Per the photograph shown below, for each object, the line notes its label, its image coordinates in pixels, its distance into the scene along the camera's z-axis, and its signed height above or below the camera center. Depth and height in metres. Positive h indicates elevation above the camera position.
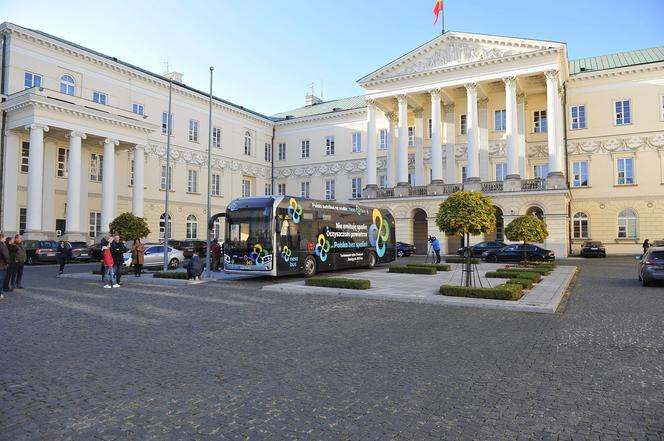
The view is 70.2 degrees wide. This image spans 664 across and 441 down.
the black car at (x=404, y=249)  41.19 -0.81
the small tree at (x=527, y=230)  25.92 +0.55
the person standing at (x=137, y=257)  20.36 -0.76
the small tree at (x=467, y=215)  15.73 +0.85
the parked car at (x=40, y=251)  29.53 -0.74
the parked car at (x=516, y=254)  30.88 -0.95
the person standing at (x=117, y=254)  17.33 -0.53
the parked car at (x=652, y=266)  16.17 -0.92
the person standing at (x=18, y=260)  15.33 -0.68
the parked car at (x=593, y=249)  37.81 -0.74
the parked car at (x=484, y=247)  35.28 -0.54
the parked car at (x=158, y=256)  27.88 -1.00
